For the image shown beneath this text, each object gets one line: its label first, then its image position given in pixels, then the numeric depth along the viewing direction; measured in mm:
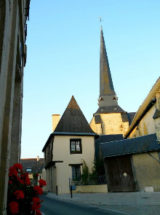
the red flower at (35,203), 2904
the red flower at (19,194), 2750
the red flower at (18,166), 3443
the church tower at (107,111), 42000
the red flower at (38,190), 3070
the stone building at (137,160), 15031
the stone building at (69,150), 20484
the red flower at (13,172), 3256
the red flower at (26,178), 3195
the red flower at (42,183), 3320
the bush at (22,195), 2782
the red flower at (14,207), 2680
